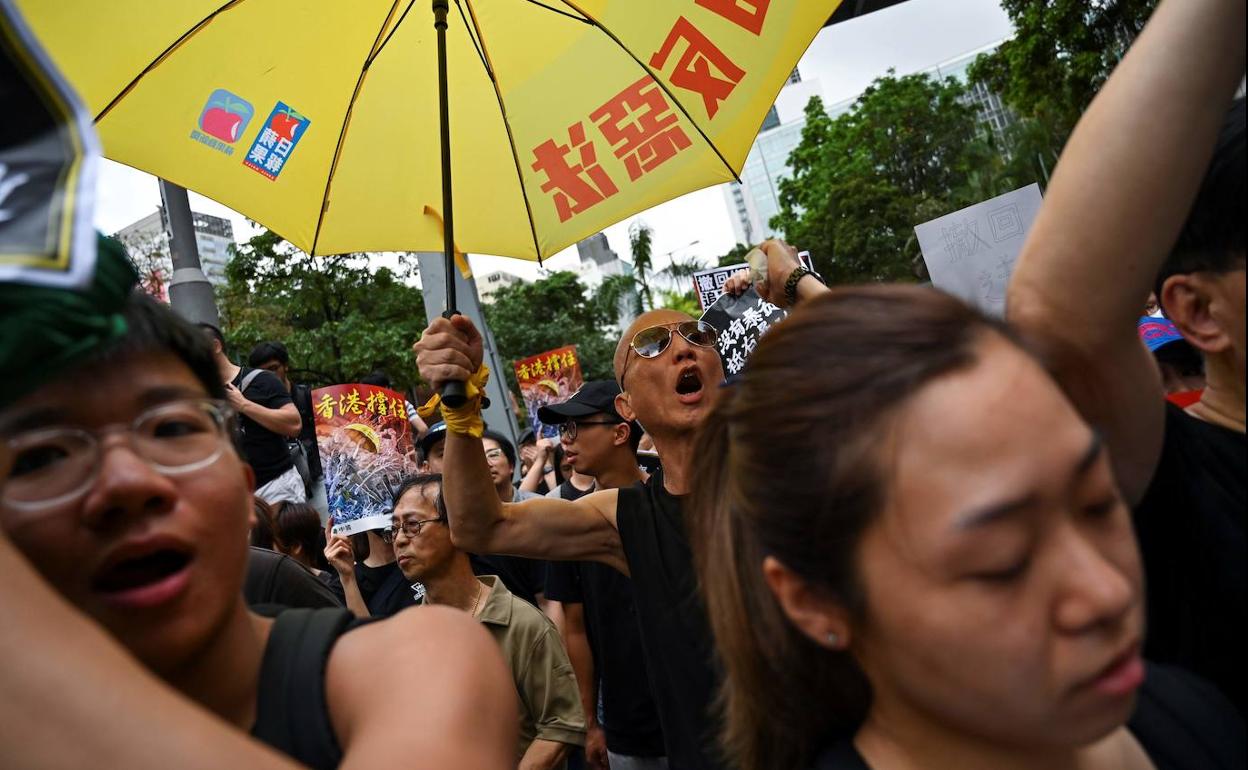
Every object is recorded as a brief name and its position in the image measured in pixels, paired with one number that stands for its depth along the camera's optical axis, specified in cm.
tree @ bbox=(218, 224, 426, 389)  1802
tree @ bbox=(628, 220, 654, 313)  4025
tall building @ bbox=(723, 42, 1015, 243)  11456
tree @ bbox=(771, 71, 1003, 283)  3119
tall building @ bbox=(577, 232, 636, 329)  8288
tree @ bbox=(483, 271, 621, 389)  3459
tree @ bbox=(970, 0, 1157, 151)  1656
